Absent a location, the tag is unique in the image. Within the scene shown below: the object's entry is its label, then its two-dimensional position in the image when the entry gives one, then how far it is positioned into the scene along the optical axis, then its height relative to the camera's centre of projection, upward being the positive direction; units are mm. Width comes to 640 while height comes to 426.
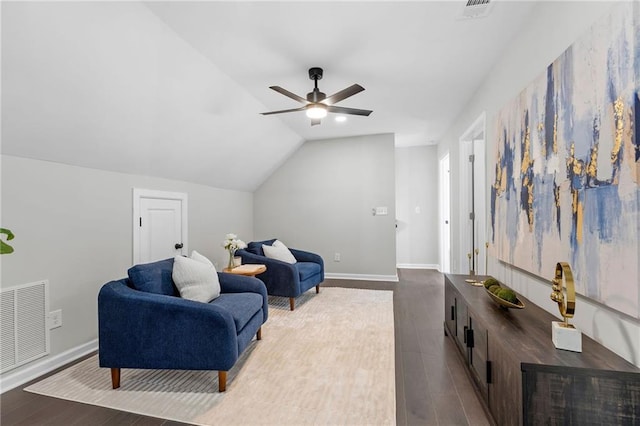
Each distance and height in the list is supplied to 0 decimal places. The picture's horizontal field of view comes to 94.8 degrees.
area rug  1751 -1166
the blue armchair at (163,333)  1903 -757
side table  3309 -608
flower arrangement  3527 -335
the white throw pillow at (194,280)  2352 -515
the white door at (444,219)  5586 -54
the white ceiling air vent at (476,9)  1967 +1434
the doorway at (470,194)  3783 +293
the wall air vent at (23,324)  2021 -763
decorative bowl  1726 -526
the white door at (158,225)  3178 -88
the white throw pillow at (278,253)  4050 -502
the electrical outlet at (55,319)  2303 -803
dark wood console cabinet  1139 -685
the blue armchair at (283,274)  3629 -740
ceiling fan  2715 +1114
